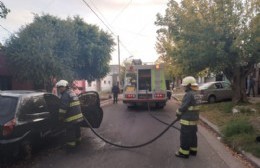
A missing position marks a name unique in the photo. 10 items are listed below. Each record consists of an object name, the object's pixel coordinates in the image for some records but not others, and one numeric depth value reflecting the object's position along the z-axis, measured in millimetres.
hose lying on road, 4532
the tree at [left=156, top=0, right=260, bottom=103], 9073
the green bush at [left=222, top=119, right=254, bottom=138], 5153
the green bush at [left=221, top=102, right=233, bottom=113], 8546
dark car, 3727
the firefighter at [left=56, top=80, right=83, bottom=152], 4493
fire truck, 10340
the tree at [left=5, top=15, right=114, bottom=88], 11382
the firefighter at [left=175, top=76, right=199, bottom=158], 4159
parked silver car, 11938
